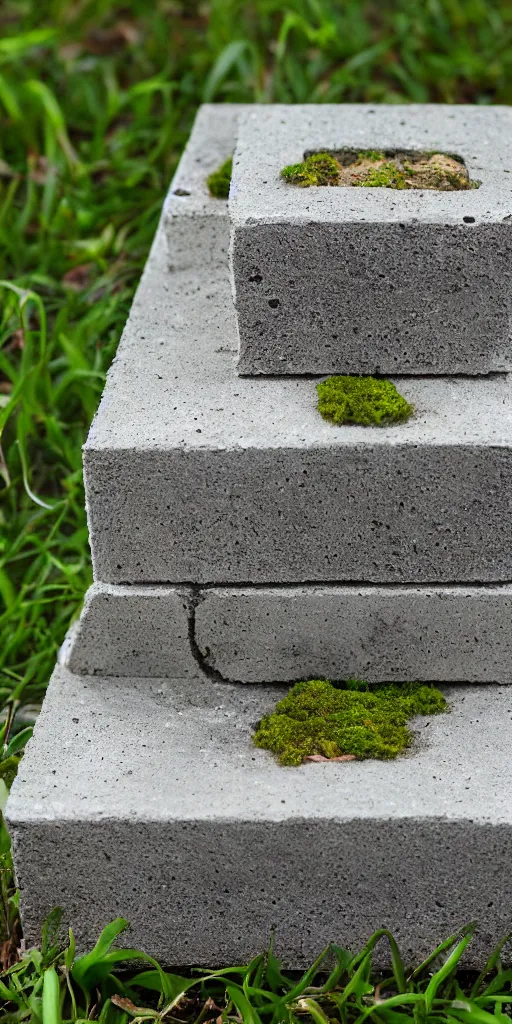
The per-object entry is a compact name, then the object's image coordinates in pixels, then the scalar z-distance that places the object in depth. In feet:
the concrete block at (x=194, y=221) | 8.71
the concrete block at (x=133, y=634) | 7.47
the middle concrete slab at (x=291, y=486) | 7.00
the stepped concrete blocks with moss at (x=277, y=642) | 6.75
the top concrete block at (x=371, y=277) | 6.96
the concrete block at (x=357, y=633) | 7.42
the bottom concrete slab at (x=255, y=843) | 6.66
